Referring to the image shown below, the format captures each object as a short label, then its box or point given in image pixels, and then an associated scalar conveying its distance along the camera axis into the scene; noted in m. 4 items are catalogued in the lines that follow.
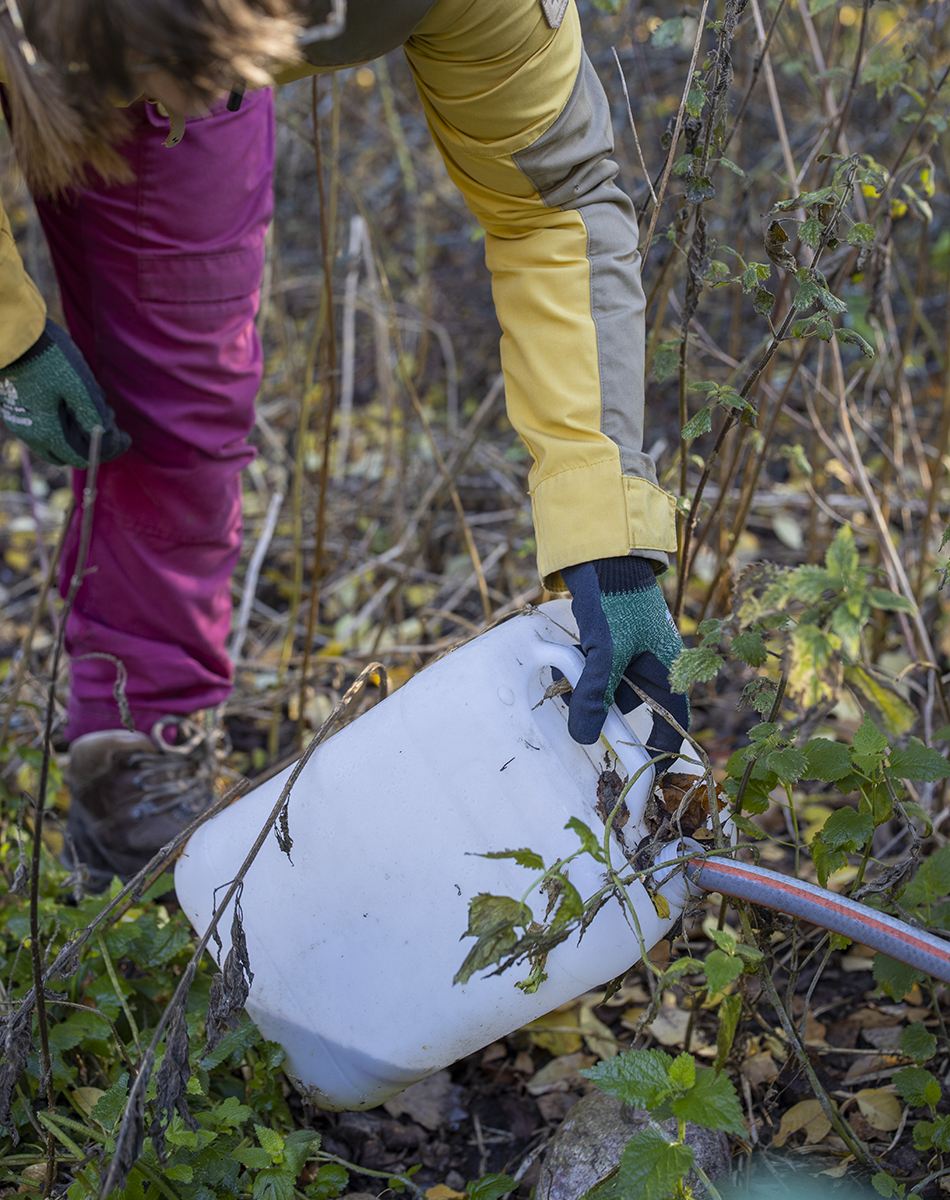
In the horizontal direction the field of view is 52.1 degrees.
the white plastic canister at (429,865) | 1.05
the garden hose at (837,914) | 0.88
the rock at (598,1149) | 1.07
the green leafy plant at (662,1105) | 0.85
